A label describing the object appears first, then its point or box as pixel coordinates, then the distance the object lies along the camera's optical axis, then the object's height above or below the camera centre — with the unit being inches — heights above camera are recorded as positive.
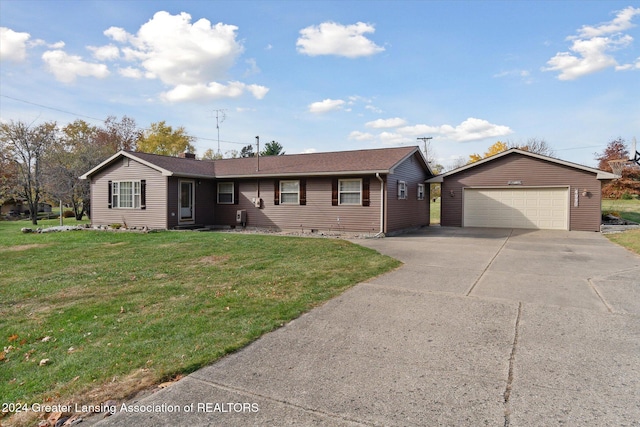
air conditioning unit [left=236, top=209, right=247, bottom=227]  657.6 -22.5
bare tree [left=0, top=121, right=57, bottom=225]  879.7 +137.0
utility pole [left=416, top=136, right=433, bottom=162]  1734.5 +317.8
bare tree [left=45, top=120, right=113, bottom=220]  886.4 +89.0
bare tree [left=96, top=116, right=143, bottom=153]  1439.5 +306.2
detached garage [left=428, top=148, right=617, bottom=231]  637.9 +21.6
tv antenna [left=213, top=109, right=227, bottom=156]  1190.9 +298.5
